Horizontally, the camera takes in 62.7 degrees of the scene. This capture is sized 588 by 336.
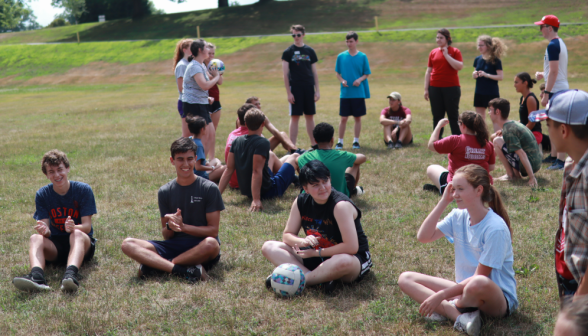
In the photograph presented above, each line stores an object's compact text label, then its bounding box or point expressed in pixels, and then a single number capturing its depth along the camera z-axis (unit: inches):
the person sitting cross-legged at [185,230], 199.9
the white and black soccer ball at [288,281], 179.9
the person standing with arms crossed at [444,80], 414.0
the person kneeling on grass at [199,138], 316.2
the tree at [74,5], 3176.7
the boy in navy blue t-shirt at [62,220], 200.2
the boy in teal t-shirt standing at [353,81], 456.1
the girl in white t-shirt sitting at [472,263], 146.9
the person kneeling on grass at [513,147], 319.6
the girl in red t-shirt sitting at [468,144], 273.3
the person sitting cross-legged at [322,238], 178.9
